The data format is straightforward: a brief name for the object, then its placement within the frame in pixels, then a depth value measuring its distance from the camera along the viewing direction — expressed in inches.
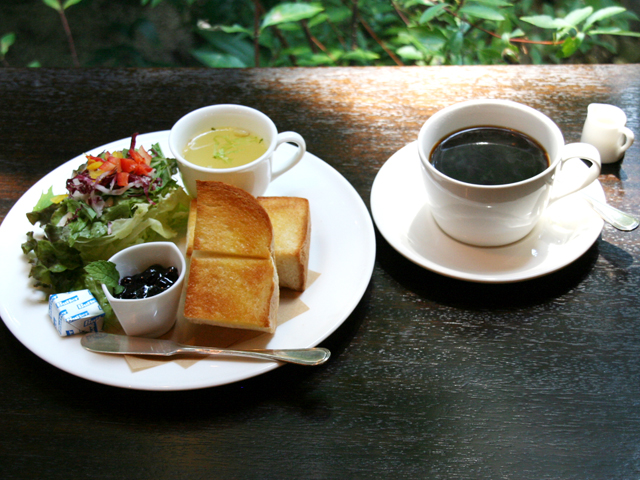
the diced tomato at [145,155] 27.0
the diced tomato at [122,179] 26.2
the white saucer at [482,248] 23.8
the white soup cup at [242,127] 24.9
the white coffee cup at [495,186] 23.0
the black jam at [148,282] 22.6
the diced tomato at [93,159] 26.3
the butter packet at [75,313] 22.2
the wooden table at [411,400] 20.6
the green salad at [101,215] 24.3
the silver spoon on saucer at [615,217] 24.6
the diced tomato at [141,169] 26.6
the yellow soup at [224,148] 26.0
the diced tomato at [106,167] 26.1
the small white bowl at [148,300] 21.9
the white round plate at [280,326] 21.4
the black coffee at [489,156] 23.8
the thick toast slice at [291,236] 23.6
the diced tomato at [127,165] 26.5
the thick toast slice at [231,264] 22.3
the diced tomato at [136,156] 26.7
